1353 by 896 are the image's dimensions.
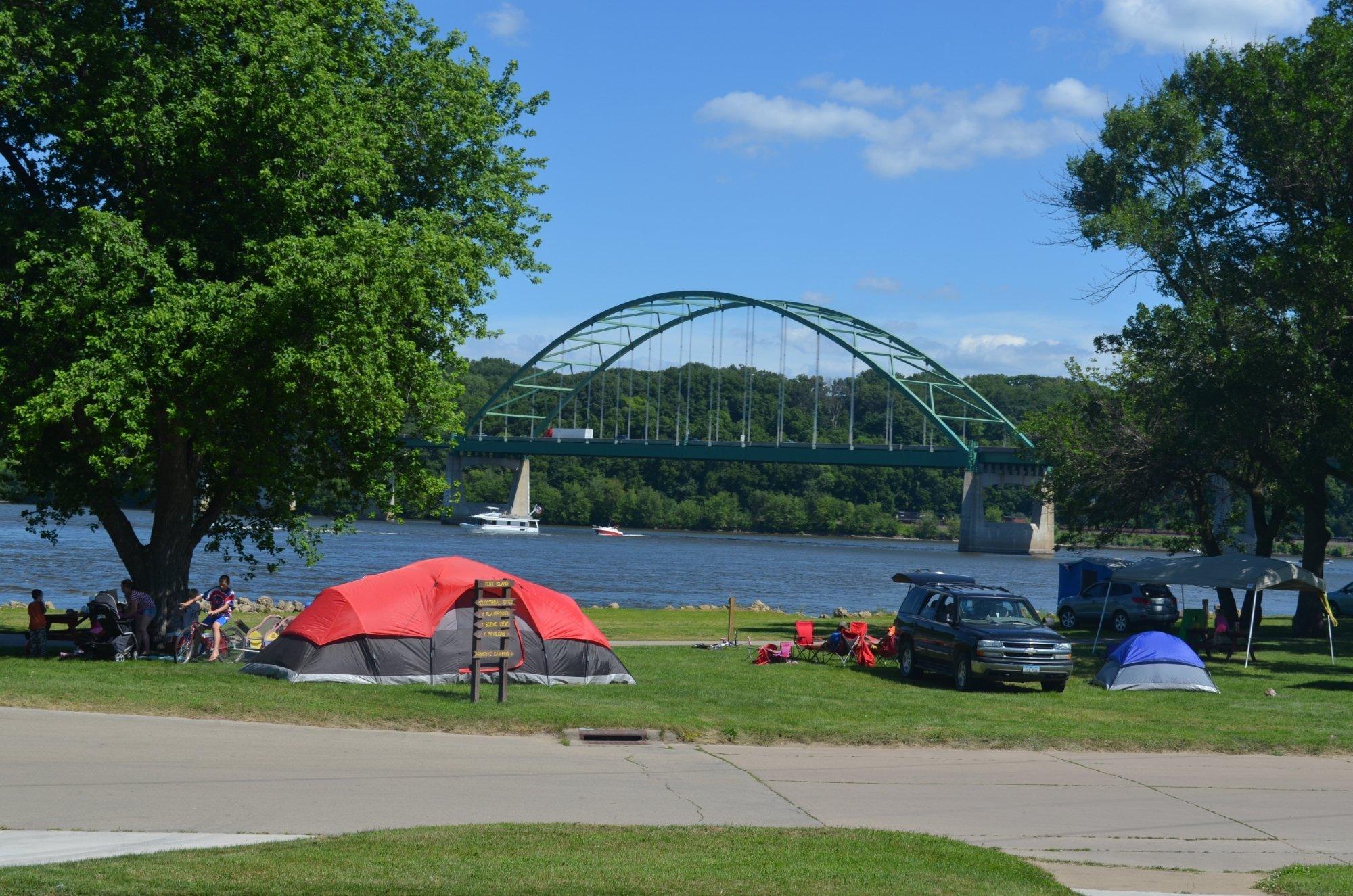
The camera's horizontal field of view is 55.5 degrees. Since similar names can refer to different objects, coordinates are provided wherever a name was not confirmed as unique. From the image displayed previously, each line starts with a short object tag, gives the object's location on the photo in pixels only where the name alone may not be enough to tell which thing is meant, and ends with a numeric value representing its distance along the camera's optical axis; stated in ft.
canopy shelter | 76.54
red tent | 53.16
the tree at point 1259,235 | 76.33
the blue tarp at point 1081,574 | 113.91
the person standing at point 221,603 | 60.80
